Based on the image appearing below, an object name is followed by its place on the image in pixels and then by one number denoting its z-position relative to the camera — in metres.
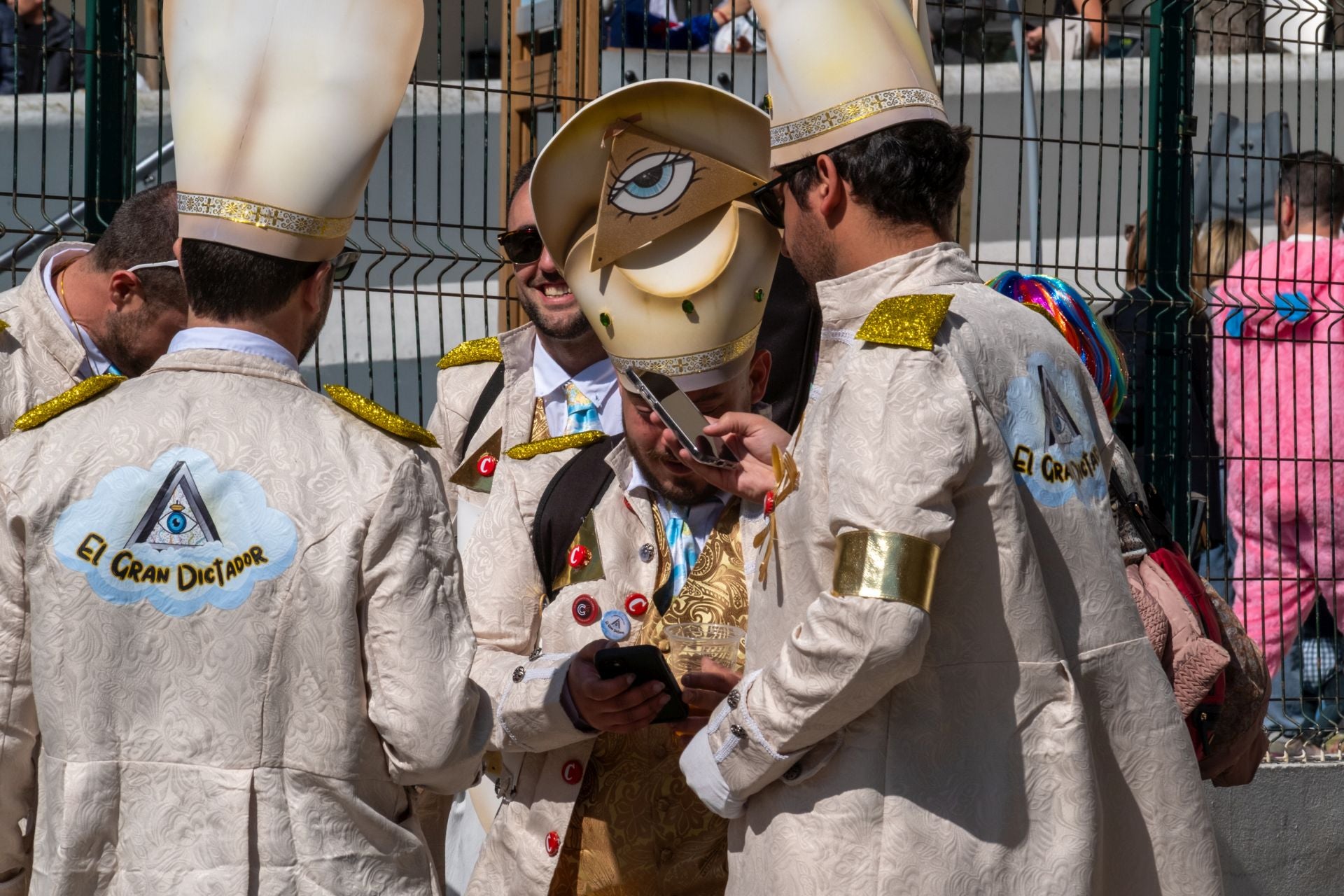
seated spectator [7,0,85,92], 7.82
